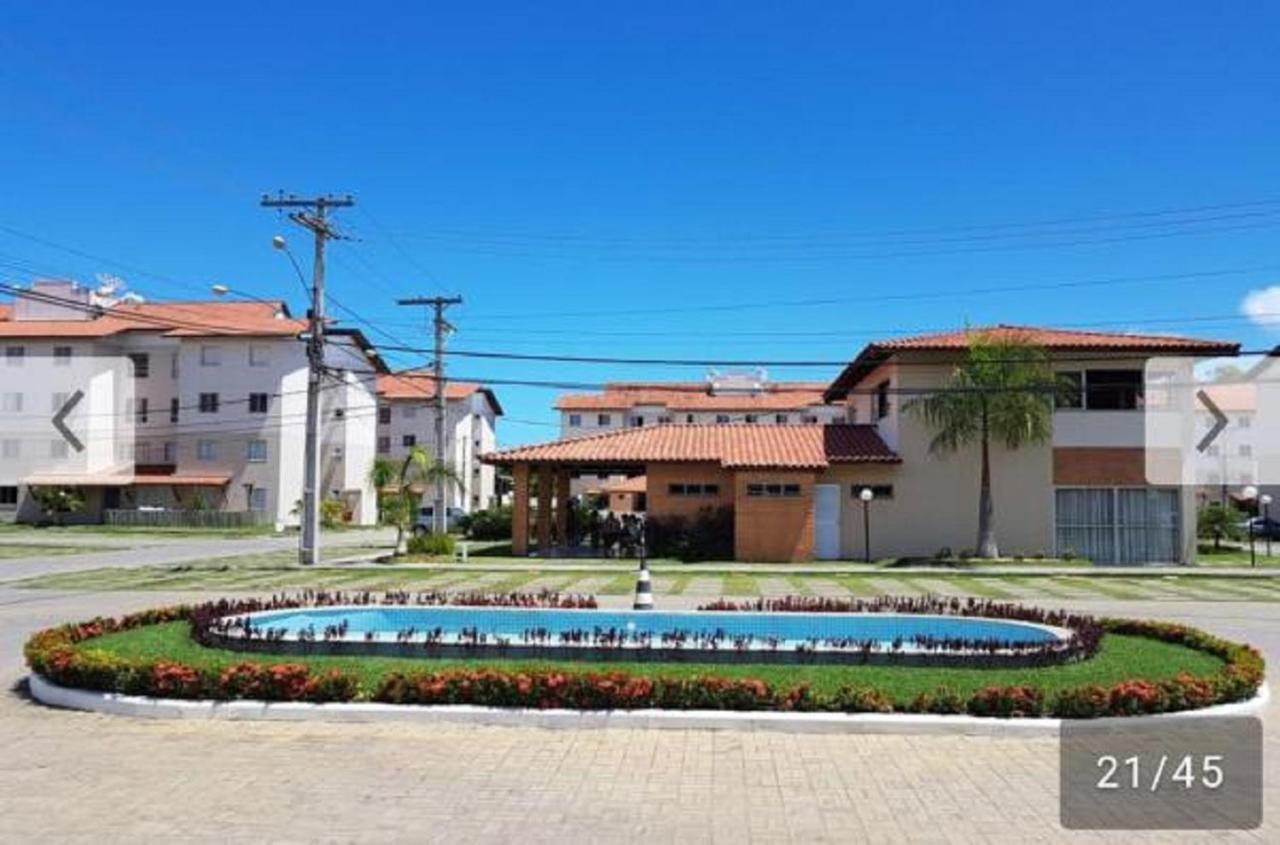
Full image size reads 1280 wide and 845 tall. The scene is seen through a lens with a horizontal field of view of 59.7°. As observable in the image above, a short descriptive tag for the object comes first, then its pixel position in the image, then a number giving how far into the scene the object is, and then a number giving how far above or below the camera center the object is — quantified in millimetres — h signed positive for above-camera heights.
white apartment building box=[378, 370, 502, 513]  89625 +4721
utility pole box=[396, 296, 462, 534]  42781 +4529
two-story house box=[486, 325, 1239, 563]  35500 -103
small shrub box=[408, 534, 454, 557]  37062 -2233
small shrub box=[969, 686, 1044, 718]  9758 -1934
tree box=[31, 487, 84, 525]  65250 -1499
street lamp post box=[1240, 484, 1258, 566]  36244 -389
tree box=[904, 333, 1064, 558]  34312 +2427
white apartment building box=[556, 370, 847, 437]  88875 +6404
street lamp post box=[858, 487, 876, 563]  35750 -1393
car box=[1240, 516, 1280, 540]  59719 -2409
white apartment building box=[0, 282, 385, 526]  67000 +3953
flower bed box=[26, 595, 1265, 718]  9781 -1895
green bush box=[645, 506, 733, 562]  36562 -1845
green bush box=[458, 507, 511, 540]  52312 -2231
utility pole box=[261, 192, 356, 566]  33188 +3243
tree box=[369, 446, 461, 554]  38000 -81
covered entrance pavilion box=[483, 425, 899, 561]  35812 +321
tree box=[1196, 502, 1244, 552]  46969 -1633
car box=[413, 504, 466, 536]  60609 -2312
